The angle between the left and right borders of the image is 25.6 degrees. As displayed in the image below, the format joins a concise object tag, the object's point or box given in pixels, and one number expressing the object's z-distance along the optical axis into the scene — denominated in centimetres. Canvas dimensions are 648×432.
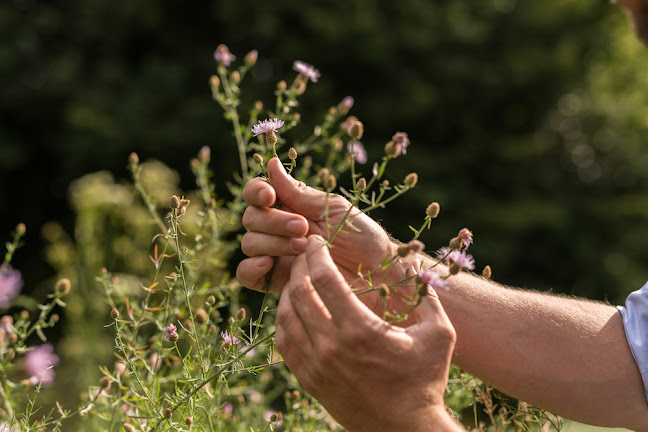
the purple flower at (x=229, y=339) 88
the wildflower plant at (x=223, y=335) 86
